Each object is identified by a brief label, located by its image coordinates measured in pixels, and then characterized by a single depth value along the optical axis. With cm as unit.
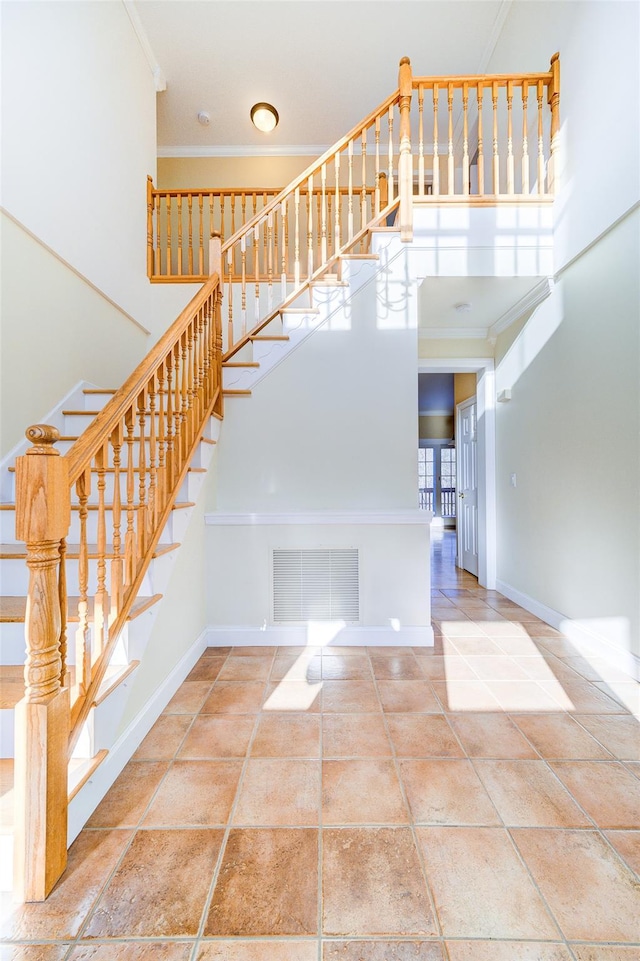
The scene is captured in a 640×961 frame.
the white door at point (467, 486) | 474
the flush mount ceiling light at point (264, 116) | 439
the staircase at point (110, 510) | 113
